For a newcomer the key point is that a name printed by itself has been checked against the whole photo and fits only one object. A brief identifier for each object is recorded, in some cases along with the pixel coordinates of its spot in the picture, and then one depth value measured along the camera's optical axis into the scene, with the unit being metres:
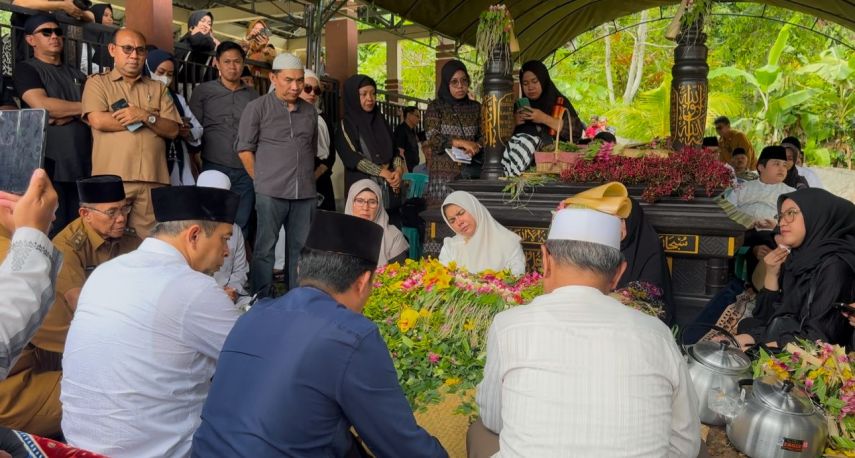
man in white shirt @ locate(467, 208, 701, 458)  1.79
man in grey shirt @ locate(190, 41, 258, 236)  5.80
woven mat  2.62
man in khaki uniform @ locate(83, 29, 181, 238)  4.75
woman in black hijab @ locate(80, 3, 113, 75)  5.67
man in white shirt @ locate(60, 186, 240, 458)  2.32
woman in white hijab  4.68
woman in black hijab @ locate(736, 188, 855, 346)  3.35
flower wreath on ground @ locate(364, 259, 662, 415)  2.92
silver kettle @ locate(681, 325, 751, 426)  2.56
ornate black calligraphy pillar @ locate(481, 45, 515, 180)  5.75
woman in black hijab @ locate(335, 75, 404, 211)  6.54
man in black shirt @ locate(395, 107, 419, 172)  8.54
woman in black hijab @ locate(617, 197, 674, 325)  4.56
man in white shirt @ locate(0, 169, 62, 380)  1.70
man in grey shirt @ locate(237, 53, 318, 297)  5.52
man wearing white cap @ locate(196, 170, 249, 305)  5.04
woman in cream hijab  5.13
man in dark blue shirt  1.83
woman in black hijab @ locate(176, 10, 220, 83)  6.58
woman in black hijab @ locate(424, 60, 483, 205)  6.18
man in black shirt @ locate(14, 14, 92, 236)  4.68
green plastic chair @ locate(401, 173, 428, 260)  7.36
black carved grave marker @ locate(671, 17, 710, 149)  5.51
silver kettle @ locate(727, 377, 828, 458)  2.25
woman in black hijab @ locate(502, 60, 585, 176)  5.73
